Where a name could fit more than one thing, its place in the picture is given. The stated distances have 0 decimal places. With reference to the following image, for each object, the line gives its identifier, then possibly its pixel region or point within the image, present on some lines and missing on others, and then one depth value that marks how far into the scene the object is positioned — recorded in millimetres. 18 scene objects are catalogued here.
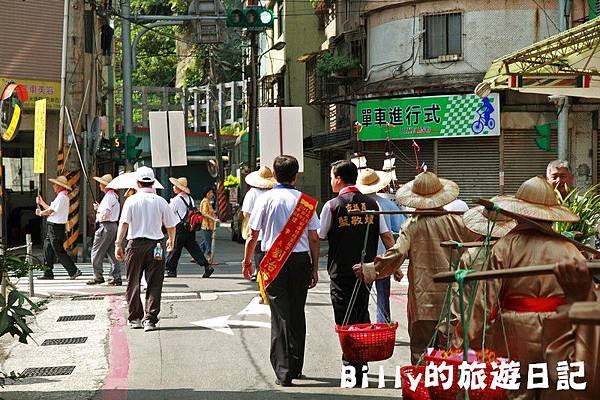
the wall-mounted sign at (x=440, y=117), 27031
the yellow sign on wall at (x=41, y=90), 26016
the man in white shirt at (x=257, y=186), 14867
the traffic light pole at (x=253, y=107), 30156
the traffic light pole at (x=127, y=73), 29062
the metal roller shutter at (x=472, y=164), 27422
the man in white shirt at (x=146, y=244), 12164
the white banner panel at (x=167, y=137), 18578
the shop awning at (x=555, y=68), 12227
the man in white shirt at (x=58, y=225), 17594
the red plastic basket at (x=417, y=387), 5723
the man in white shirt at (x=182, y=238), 18734
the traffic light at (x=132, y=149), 27875
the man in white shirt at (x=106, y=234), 17297
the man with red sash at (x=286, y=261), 9031
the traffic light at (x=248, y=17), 25016
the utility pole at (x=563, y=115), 22422
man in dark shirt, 9141
